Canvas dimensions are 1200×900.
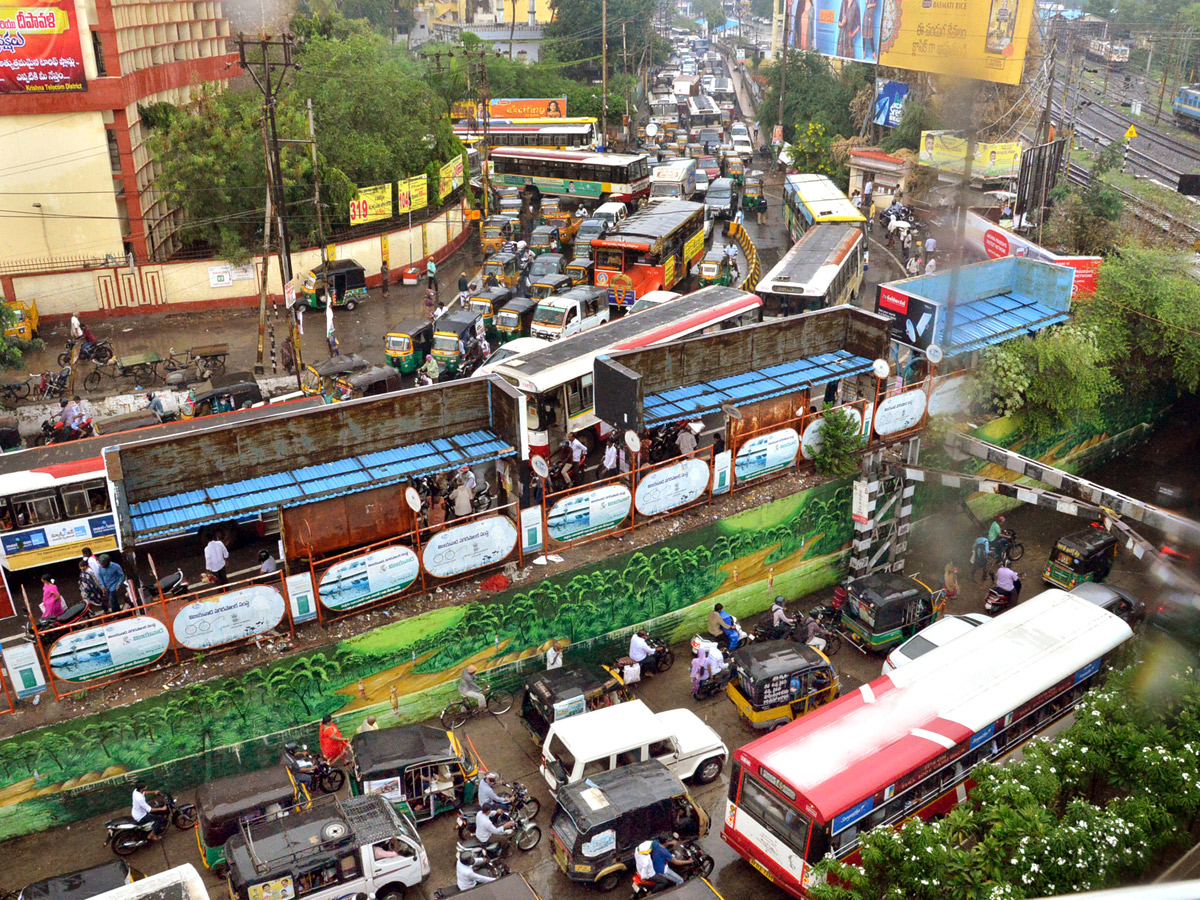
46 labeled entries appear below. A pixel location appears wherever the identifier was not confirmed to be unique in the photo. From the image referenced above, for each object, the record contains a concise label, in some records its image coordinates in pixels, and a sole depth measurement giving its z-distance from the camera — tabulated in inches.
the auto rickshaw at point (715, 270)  1455.5
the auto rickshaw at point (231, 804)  495.5
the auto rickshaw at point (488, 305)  1235.2
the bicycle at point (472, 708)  627.8
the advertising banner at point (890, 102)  2126.0
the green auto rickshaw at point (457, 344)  1115.9
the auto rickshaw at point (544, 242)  1665.8
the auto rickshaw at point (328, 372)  1012.5
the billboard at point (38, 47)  1286.9
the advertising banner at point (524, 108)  2571.4
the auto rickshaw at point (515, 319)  1213.7
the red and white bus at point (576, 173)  1895.9
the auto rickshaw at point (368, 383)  997.8
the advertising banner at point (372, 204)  1550.2
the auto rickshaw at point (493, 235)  1665.8
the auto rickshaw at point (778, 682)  619.8
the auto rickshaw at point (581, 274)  1397.6
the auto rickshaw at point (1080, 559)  778.8
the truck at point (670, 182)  2009.1
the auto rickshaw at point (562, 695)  595.8
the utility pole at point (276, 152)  1035.9
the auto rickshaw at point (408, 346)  1142.3
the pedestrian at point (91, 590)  607.8
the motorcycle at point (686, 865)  496.7
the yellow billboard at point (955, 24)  1499.8
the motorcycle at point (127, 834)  511.8
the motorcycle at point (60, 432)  911.7
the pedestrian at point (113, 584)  612.7
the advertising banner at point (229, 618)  542.9
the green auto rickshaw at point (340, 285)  1392.7
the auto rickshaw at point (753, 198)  2058.3
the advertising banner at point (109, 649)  512.7
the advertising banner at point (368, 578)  579.5
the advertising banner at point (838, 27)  2161.7
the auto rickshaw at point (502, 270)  1464.9
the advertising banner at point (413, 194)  1633.9
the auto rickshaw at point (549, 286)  1302.9
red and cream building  1304.1
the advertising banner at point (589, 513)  652.1
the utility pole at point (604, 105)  2578.7
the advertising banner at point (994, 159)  1638.8
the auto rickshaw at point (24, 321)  1235.1
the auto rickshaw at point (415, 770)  529.0
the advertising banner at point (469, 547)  607.5
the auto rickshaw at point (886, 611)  700.0
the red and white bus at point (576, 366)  782.5
